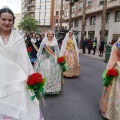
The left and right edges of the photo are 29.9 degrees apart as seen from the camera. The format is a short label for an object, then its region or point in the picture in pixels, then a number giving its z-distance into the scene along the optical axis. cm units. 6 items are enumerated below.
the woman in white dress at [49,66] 579
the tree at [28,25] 6644
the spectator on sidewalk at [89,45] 2083
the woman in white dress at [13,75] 217
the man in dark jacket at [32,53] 879
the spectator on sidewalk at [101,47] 1886
